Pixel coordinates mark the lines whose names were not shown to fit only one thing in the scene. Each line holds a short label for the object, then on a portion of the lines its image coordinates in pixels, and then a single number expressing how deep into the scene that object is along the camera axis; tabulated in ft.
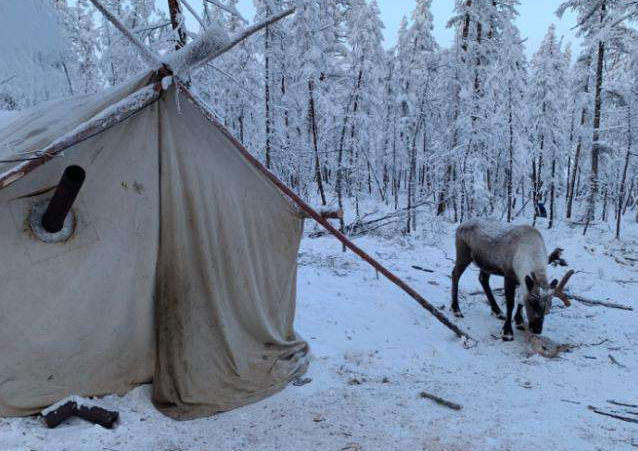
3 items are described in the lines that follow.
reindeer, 22.99
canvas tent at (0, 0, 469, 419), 12.96
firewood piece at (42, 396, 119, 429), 12.91
